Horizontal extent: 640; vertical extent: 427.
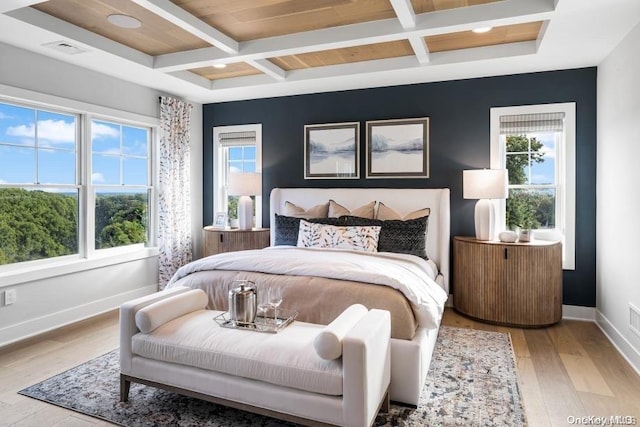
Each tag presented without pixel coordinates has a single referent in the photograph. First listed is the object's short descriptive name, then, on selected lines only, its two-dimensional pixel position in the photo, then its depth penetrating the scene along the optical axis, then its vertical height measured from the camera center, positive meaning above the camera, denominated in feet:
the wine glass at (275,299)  8.47 -2.01
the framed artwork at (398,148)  14.97 +2.19
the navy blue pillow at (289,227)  13.92 -0.71
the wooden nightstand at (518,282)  12.30 -2.31
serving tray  7.89 -2.32
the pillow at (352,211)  14.49 -0.12
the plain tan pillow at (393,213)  13.97 -0.22
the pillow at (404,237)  12.69 -0.94
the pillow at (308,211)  15.23 -0.16
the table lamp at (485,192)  12.90 +0.48
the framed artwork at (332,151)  15.98 +2.23
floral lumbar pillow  12.55 -0.96
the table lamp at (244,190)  16.34 +0.67
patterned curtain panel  16.17 +0.71
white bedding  8.50 -1.46
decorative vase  12.94 -0.90
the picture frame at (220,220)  17.56 -0.58
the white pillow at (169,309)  7.90 -2.11
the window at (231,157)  17.74 +2.21
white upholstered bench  6.39 -2.66
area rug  7.47 -3.86
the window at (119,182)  14.19 +0.90
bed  8.15 -1.63
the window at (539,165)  13.17 +1.41
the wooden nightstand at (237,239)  16.02 -1.28
